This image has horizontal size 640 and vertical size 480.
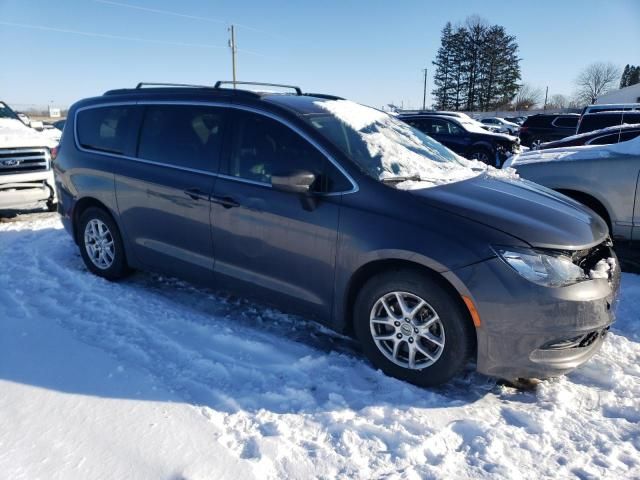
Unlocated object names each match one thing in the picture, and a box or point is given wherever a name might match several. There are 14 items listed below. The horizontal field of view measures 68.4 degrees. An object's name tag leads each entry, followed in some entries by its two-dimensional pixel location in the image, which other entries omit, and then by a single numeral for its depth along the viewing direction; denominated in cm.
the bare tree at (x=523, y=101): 6839
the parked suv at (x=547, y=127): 1775
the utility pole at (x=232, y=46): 4041
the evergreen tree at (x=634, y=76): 8412
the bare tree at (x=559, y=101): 8950
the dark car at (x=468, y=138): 1407
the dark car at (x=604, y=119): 1220
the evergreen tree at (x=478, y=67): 6438
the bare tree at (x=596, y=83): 8412
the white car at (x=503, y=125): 3007
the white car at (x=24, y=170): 681
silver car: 496
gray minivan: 263
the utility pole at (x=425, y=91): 7381
